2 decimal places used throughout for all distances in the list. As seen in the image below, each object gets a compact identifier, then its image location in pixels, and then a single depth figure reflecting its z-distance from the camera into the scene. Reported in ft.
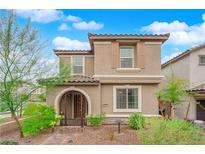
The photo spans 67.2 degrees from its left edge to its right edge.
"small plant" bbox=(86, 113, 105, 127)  17.08
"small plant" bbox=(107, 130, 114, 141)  14.28
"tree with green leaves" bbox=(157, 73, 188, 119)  16.25
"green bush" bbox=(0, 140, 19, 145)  13.05
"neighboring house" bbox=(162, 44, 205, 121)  17.64
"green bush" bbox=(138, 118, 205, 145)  11.10
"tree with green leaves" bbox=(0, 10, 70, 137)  13.82
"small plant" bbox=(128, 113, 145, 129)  15.68
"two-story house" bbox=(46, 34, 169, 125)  18.42
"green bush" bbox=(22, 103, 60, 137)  14.99
